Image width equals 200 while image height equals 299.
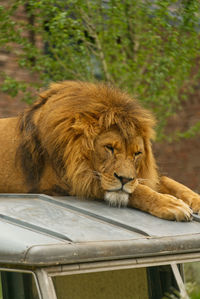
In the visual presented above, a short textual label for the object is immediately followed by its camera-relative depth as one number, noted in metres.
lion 6.57
